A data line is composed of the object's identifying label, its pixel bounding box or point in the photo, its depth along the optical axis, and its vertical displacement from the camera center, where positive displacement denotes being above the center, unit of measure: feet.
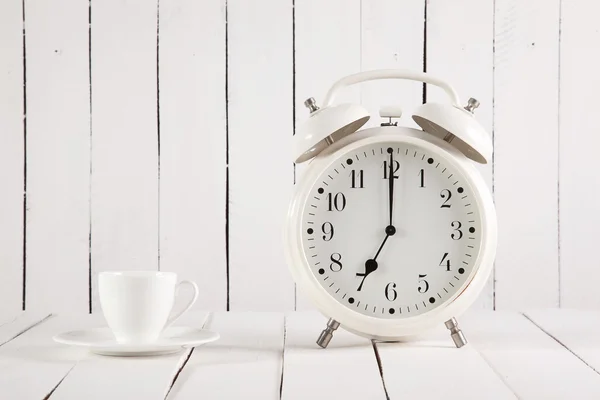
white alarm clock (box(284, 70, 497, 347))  3.67 -0.07
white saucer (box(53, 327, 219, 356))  3.47 -0.34
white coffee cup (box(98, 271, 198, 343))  3.57 -0.25
